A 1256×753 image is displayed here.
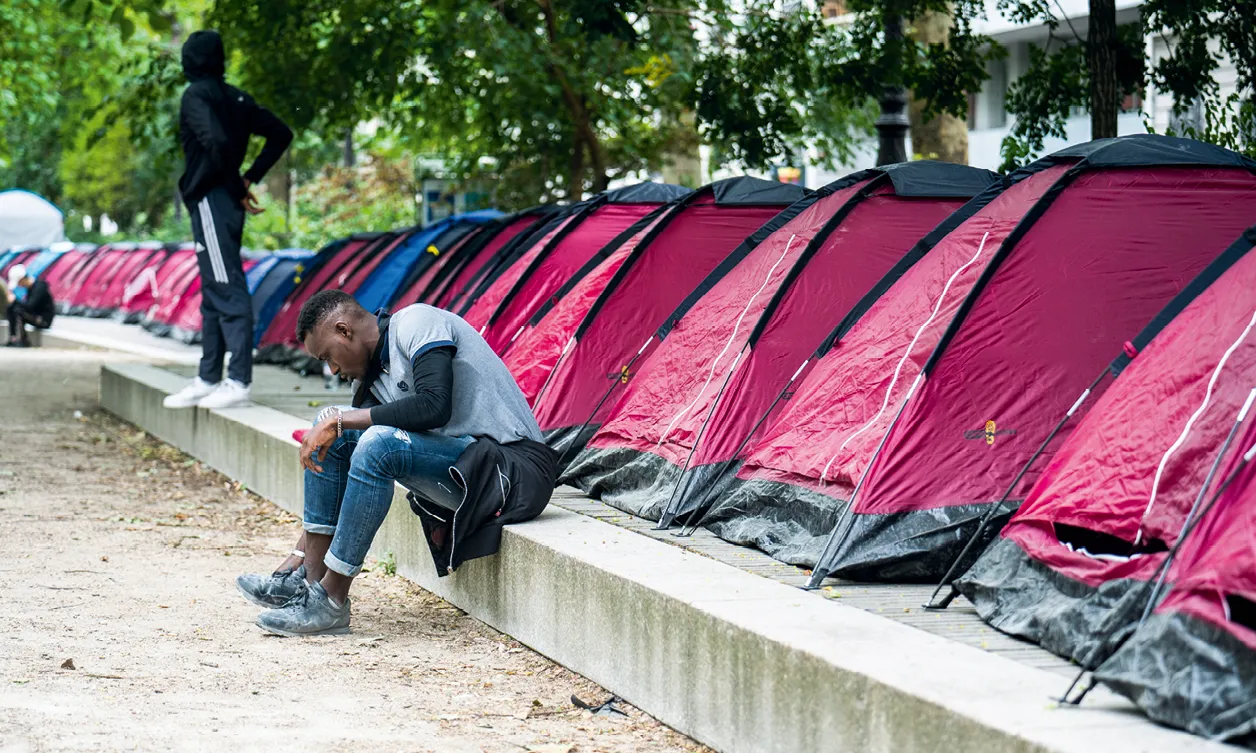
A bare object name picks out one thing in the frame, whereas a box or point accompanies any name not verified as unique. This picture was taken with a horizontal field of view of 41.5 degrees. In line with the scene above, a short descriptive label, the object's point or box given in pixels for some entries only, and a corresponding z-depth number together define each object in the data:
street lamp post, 9.96
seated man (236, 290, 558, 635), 5.83
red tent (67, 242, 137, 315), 30.05
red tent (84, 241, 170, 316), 28.12
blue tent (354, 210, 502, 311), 15.01
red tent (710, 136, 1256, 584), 5.44
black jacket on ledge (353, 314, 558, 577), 5.80
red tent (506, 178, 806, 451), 8.19
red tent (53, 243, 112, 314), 31.27
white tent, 44.78
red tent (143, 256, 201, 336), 24.92
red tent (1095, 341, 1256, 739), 3.47
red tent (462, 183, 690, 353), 10.06
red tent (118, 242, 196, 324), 26.39
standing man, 10.00
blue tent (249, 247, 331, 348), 17.50
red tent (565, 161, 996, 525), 6.73
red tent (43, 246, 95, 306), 32.03
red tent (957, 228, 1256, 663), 4.28
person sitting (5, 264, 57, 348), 24.48
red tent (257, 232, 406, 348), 15.90
